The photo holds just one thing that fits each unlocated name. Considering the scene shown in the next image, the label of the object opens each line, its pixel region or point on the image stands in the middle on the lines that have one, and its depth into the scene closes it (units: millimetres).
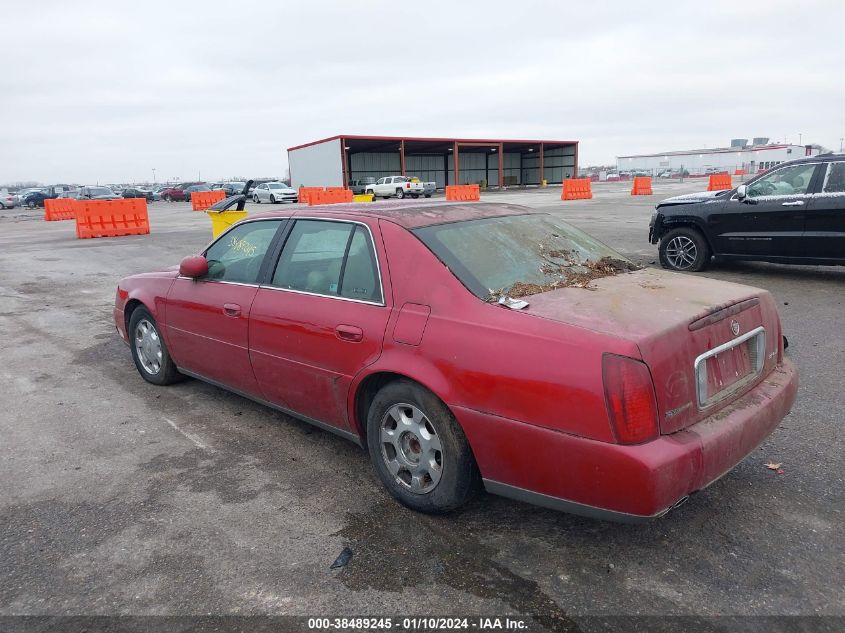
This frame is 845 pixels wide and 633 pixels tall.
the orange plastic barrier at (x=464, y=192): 36188
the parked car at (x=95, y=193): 45531
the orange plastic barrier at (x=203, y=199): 36375
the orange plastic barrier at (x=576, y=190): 33125
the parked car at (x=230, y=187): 43847
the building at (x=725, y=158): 78375
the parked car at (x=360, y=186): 46950
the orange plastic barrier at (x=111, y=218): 19438
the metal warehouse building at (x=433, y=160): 50812
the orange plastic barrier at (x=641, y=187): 36422
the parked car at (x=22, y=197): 51844
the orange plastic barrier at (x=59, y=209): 31047
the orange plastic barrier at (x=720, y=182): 33997
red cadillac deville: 2482
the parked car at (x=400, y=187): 43094
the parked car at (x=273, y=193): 38906
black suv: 8134
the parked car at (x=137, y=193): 50925
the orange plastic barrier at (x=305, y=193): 35281
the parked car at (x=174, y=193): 52094
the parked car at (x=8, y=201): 51081
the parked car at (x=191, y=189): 51122
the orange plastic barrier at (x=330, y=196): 31469
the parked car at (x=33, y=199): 51312
